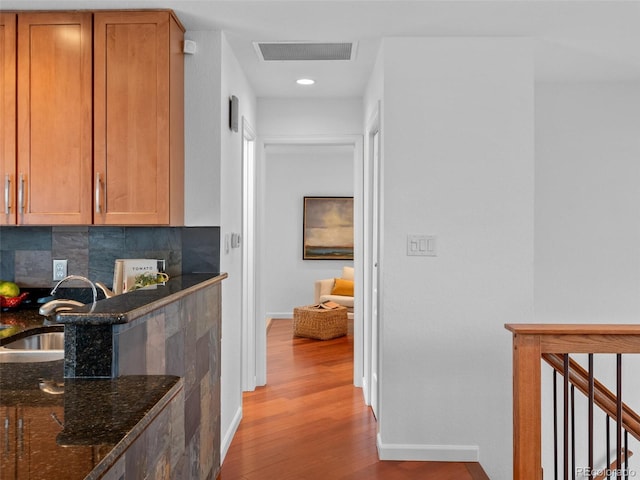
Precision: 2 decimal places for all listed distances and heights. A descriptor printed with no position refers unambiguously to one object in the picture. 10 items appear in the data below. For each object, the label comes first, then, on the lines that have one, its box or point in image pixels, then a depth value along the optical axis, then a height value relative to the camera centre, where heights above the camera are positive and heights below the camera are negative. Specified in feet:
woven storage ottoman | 20.24 -3.14
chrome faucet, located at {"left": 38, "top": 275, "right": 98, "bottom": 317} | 5.93 -0.77
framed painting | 25.40 +0.52
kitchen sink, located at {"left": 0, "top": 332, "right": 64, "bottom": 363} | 6.93 -1.50
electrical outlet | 9.89 -0.55
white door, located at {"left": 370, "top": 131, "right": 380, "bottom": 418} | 12.09 -0.60
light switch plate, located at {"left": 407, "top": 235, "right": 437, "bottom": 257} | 9.87 -0.10
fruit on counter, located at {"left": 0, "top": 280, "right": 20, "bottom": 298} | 9.34 -0.89
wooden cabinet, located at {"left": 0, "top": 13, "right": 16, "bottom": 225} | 8.68 +2.28
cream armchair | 22.36 -2.22
